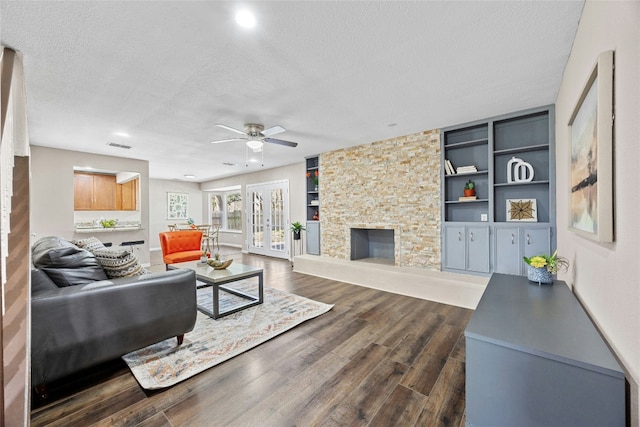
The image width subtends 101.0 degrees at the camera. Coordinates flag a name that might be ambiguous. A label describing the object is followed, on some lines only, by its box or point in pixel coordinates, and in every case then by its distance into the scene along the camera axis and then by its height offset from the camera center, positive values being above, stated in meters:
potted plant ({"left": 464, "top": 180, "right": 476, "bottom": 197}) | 3.83 +0.33
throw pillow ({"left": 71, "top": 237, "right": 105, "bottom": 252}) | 2.77 -0.34
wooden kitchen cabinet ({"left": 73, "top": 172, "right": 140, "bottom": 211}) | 6.27 +0.52
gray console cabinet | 0.95 -0.64
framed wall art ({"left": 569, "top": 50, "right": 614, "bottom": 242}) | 1.13 +0.28
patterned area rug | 1.99 -1.18
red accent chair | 4.64 -0.62
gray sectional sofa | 1.62 -0.68
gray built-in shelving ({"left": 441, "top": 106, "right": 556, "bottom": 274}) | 3.33 +0.26
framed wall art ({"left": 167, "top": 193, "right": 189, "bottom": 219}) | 9.26 +0.28
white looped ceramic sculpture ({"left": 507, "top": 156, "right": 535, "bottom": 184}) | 3.43 +0.53
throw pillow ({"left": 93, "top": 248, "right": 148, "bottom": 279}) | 2.21 -0.42
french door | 7.09 -0.17
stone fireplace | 4.14 +0.30
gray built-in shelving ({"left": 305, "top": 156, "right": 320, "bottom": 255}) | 5.86 +0.13
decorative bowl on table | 3.43 -0.67
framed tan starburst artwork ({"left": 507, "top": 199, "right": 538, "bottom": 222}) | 3.40 +0.01
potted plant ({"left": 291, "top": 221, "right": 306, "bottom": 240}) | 6.34 -0.40
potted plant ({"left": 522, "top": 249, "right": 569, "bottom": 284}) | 1.98 -0.44
